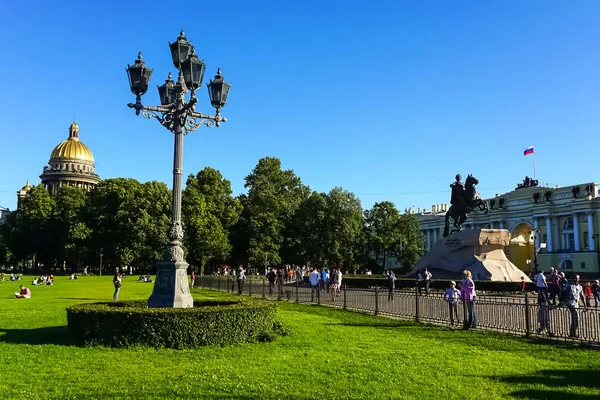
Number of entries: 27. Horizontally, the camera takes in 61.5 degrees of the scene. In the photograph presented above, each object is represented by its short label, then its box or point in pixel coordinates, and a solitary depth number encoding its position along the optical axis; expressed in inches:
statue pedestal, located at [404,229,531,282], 1272.1
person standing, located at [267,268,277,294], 1179.6
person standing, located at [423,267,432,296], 1148.5
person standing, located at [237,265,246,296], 1294.3
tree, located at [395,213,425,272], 2874.0
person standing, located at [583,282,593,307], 967.9
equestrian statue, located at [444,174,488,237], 1308.7
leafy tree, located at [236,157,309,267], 2477.9
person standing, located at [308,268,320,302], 1063.9
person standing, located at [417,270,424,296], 1222.9
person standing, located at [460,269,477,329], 621.5
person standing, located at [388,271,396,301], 829.4
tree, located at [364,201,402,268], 2821.9
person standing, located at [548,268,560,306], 856.9
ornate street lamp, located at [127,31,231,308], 527.8
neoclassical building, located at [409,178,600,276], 3299.7
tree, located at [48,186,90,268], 2618.1
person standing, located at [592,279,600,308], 878.6
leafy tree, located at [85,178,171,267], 2443.4
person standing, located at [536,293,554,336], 554.6
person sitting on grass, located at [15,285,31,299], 1067.9
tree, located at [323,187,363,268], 2412.6
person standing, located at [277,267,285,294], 1144.7
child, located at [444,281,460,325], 648.7
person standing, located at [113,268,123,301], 1013.2
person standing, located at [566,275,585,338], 532.1
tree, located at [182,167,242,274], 2354.8
